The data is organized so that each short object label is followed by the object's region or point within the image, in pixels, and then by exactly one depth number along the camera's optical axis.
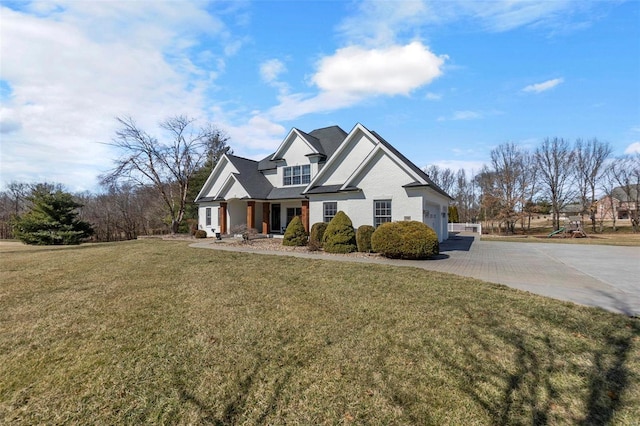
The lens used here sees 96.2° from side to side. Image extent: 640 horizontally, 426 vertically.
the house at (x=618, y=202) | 36.53
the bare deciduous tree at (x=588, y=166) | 37.31
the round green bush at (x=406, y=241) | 11.45
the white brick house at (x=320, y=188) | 15.88
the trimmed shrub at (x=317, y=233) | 14.88
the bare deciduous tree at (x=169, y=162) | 26.73
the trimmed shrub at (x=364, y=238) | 13.56
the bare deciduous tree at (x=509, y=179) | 33.30
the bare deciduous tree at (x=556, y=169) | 37.00
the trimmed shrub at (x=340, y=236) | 13.92
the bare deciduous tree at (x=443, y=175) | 54.34
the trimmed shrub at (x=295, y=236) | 16.39
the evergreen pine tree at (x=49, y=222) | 22.44
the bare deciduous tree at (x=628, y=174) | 36.78
